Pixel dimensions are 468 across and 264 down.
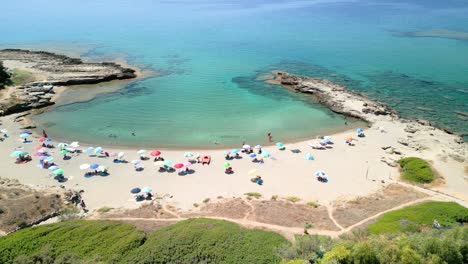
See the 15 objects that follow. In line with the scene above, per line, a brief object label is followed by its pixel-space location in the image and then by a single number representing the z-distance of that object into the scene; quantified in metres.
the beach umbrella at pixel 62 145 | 39.91
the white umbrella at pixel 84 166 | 35.33
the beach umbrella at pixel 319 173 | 33.81
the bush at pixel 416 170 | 33.81
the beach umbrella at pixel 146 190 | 31.25
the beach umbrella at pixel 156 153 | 38.82
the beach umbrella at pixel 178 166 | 35.92
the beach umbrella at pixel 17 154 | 37.33
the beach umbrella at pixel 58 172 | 33.72
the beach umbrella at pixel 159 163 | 36.57
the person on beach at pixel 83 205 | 29.41
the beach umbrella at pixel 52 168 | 34.69
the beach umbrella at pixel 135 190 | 31.53
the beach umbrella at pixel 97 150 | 39.17
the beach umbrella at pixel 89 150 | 39.66
